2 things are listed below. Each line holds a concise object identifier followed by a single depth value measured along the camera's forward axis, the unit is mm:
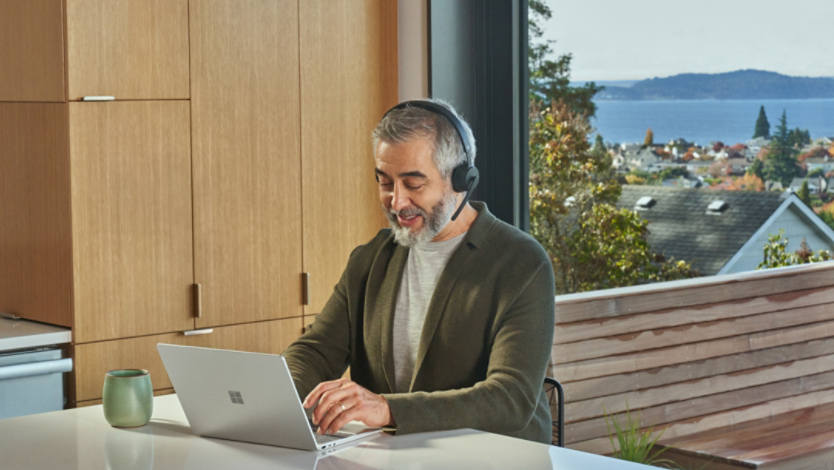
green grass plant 3209
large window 2998
